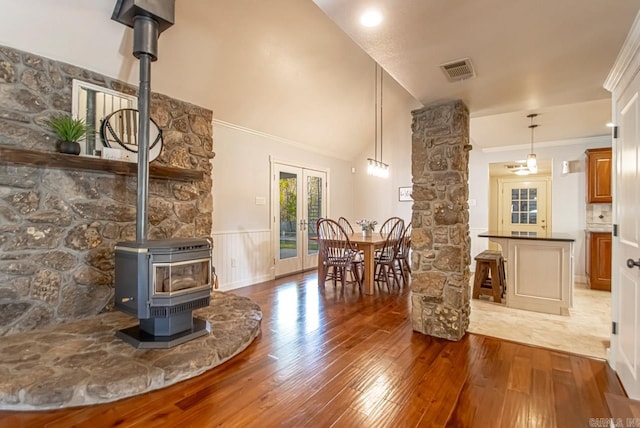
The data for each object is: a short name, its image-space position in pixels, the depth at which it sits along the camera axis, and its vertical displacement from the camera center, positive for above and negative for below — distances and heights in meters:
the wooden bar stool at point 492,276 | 3.98 -0.81
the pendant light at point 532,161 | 4.36 +0.78
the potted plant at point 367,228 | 5.20 -0.21
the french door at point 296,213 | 5.45 +0.04
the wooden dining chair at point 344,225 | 6.82 -0.21
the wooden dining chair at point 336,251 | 4.57 -0.54
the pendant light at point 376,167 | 4.63 +0.74
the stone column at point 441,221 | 2.84 -0.05
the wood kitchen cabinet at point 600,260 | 4.59 -0.65
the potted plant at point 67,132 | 2.65 +0.71
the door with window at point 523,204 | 7.07 +0.30
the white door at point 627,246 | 1.84 -0.19
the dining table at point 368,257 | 4.36 -0.59
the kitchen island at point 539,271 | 3.48 -0.63
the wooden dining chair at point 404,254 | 4.91 -0.62
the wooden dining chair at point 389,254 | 4.67 -0.60
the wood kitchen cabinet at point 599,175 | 4.69 +0.63
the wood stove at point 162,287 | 2.31 -0.56
